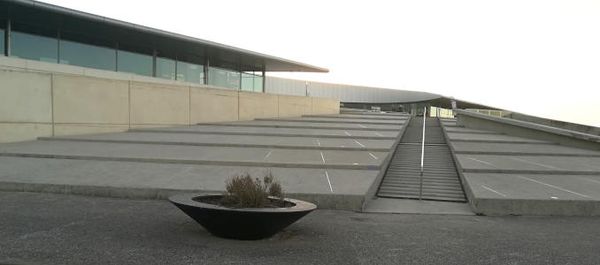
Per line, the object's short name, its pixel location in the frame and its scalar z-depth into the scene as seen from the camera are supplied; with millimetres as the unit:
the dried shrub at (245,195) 7492
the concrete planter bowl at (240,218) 7127
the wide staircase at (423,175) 13344
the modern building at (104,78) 16906
